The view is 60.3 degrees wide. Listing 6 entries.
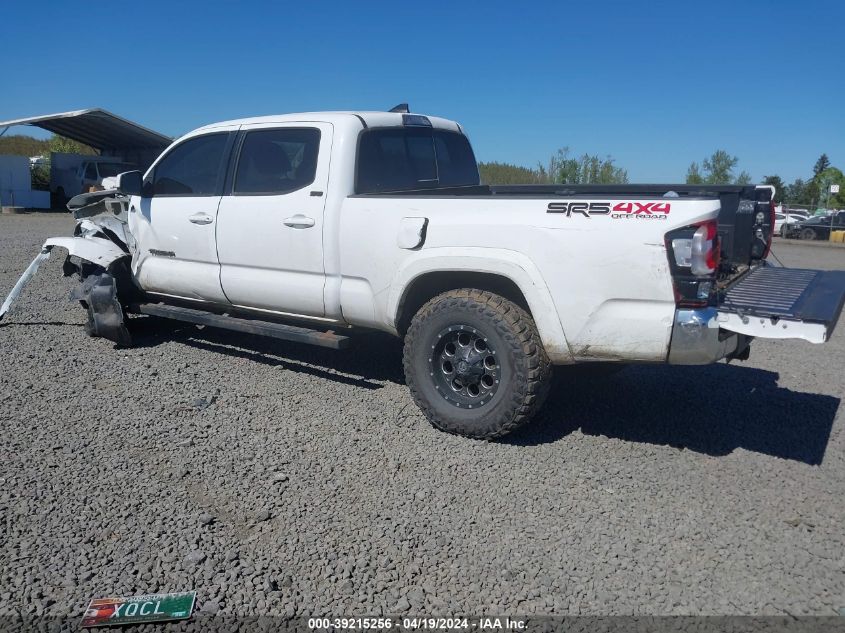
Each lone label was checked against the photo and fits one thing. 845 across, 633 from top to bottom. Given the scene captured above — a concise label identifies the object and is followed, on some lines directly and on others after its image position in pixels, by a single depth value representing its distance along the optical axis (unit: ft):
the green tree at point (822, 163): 274.77
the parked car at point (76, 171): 96.32
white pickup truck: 12.78
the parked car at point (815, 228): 94.73
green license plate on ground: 9.36
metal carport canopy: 85.25
